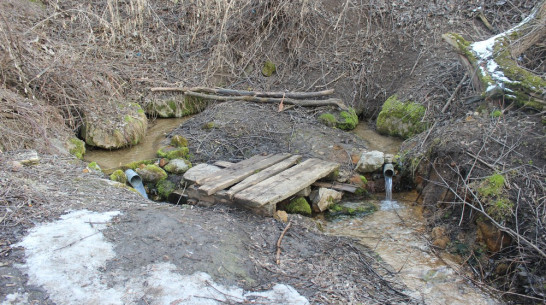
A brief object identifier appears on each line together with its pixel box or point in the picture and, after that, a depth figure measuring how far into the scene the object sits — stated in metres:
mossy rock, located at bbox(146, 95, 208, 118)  7.70
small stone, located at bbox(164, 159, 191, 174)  5.77
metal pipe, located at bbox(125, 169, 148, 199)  5.41
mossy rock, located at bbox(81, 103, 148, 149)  6.47
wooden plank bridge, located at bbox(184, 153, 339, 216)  4.42
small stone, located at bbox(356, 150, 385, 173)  5.62
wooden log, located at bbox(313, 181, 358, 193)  5.36
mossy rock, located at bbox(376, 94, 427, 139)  6.41
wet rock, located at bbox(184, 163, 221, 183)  5.19
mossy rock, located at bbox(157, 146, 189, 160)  6.11
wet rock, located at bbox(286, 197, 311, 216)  4.94
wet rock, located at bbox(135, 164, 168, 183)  5.61
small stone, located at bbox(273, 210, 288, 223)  4.47
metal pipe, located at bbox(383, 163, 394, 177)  5.48
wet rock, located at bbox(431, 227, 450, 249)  4.32
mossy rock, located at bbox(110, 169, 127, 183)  5.31
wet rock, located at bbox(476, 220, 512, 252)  3.93
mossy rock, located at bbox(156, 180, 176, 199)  5.45
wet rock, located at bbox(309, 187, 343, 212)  5.03
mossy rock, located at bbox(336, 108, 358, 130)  7.06
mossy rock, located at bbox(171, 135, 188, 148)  6.41
